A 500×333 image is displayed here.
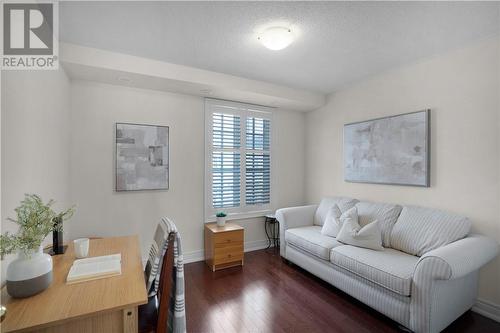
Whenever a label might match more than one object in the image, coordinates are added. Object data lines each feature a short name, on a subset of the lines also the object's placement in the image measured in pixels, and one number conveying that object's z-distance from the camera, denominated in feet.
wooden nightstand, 10.19
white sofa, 5.90
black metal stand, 13.25
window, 11.66
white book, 4.35
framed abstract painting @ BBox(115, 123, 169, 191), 9.62
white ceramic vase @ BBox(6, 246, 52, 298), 3.70
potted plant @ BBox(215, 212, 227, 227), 10.96
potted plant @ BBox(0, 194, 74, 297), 3.70
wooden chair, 4.54
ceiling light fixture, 6.67
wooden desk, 3.25
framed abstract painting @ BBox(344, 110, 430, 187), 8.79
